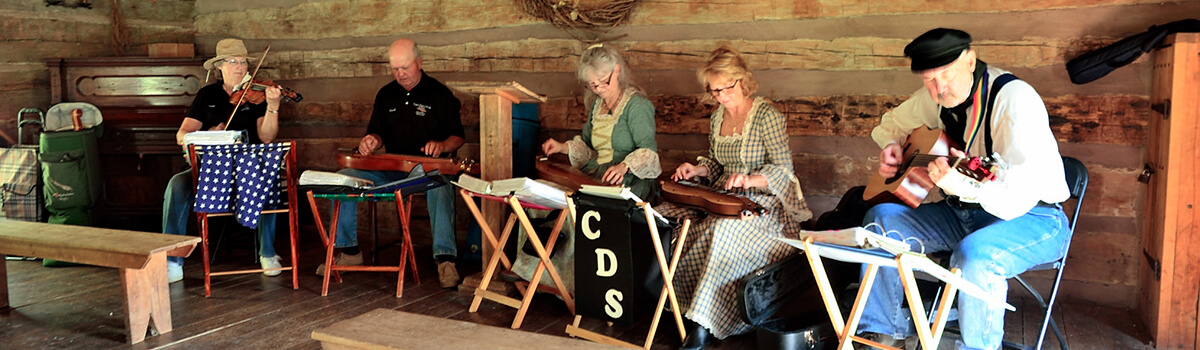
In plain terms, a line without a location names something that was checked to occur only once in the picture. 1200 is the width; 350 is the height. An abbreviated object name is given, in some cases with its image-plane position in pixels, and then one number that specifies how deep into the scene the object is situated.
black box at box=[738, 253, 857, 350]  3.22
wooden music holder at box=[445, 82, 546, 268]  4.11
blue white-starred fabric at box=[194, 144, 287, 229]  4.33
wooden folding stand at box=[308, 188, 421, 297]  4.24
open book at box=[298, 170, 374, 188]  4.25
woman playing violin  4.84
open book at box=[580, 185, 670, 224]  3.29
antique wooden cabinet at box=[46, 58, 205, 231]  5.76
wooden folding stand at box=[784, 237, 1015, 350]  2.47
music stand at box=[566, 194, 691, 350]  3.29
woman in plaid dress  3.47
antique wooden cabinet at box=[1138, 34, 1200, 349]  3.26
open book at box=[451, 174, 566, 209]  3.47
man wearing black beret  2.89
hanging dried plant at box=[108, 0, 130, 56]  6.30
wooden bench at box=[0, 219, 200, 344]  3.54
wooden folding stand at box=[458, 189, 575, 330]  3.64
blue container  4.86
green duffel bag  5.29
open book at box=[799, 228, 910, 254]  2.49
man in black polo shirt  4.83
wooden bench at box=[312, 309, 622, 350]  2.58
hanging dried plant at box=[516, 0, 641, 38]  4.71
